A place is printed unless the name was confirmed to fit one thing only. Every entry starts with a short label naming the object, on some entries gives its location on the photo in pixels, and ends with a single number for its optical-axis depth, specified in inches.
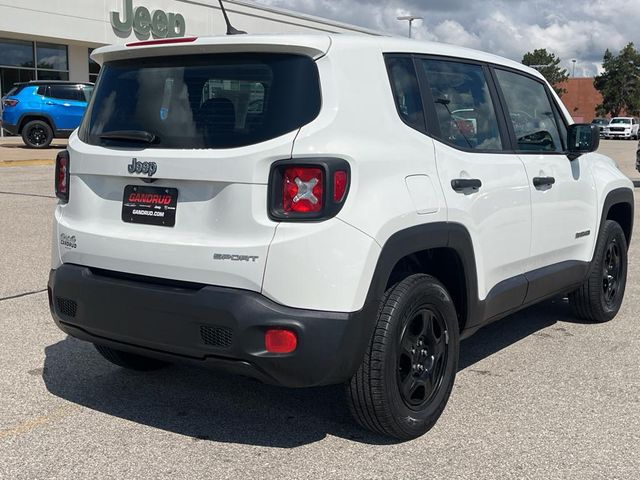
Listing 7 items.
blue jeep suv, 841.5
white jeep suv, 122.5
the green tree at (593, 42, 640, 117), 3029.0
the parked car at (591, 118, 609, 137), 2174.2
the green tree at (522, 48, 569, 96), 3250.5
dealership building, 1044.5
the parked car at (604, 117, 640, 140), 2052.2
